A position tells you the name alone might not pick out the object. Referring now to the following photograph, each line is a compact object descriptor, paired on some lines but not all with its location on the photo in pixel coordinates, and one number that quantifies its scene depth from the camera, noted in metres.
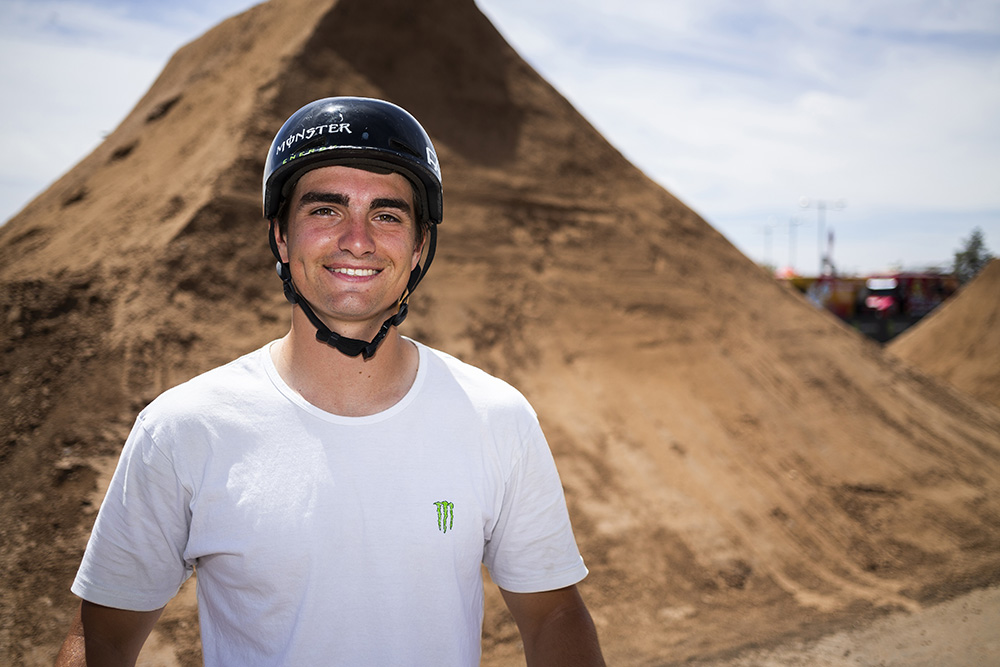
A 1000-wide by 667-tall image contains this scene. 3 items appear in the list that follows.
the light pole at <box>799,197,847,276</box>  50.56
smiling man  1.80
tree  53.38
